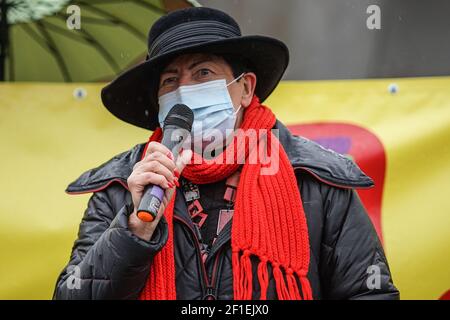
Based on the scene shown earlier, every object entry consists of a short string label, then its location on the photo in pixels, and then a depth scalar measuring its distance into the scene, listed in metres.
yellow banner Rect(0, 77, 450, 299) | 3.59
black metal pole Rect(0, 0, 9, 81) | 4.09
